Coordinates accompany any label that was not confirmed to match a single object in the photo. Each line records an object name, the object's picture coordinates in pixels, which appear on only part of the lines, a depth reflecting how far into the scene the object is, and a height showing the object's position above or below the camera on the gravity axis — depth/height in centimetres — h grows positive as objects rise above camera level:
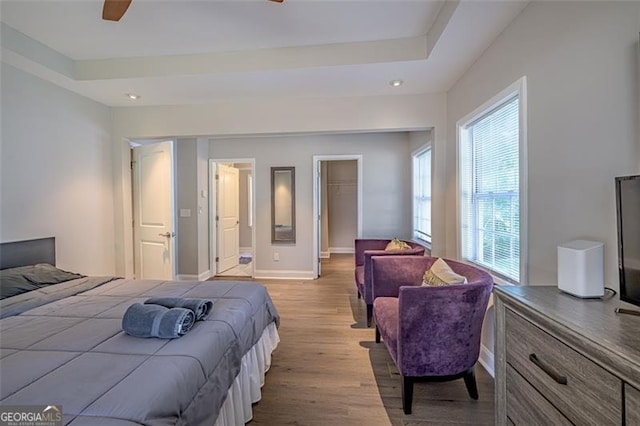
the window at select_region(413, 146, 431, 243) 418 +22
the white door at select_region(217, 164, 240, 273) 537 -12
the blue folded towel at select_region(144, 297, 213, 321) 157 -51
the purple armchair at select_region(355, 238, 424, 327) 313 -58
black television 98 -11
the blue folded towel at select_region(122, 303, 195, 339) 137 -53
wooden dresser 77 -49
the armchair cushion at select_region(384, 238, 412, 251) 358 -46
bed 97 -61
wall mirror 507 +9
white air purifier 116 -26
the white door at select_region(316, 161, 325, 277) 502 +17
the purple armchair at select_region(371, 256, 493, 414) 179 -79
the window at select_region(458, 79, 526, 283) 196 +16
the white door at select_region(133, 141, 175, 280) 362 +1
